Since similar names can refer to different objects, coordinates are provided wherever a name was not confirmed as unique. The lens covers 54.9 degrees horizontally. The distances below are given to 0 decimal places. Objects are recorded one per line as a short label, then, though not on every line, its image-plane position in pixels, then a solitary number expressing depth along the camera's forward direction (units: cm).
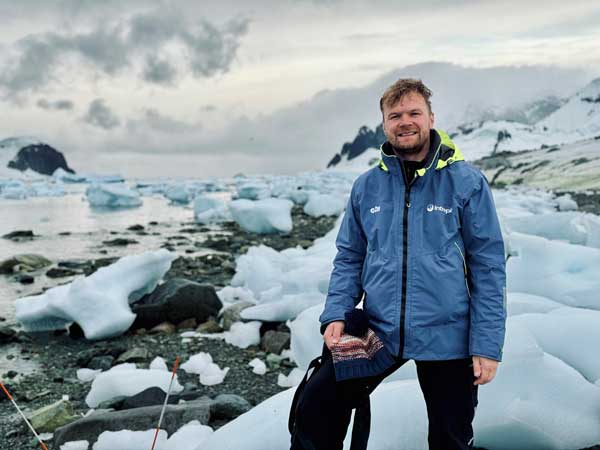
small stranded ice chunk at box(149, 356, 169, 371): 523
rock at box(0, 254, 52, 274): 1067
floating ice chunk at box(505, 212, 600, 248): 786
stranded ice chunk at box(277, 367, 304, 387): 478
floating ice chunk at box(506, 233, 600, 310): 480
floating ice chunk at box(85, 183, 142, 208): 2943
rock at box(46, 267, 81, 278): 1035
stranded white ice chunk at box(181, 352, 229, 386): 495
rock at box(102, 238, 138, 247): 1466
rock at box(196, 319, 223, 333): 641
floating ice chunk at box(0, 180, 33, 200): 3962
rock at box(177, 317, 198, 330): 653
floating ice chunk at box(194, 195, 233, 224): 2055
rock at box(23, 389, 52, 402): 462
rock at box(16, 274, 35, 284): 975
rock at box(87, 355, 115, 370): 534
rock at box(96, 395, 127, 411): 420
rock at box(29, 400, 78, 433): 392
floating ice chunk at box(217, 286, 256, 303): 771
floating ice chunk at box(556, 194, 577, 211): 1750
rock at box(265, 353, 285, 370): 525
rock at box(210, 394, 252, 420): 389
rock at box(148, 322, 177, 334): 640
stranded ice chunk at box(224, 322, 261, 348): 589
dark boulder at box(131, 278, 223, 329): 655
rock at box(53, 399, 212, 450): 357
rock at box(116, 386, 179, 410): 412
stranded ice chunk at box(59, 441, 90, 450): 349
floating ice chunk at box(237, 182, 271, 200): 3181
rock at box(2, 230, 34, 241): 1647
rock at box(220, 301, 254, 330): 644
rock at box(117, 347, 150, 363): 548
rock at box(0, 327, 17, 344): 624
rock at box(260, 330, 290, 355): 562
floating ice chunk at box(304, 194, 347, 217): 2097
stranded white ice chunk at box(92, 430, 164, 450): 340
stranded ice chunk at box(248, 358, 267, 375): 513
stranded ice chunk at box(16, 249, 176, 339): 620
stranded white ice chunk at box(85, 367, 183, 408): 437
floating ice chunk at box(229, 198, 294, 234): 1593
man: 201
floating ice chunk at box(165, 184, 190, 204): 3334
